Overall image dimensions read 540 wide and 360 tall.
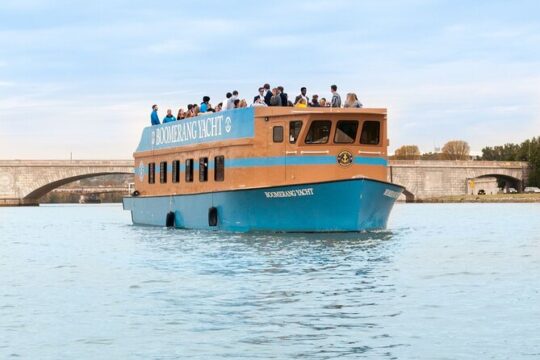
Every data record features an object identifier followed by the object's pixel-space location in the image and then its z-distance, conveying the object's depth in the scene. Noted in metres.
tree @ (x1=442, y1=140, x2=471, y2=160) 190.62
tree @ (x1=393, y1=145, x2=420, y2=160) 193.25
